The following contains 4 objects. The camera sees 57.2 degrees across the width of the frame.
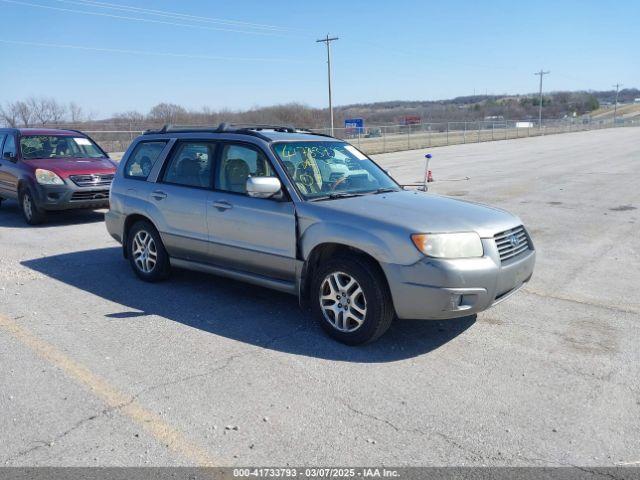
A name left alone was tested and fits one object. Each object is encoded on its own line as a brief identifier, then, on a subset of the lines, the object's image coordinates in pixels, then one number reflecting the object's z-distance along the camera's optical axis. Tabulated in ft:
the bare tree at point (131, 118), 143.13
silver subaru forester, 14.65
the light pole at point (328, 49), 165.27
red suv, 34.37
